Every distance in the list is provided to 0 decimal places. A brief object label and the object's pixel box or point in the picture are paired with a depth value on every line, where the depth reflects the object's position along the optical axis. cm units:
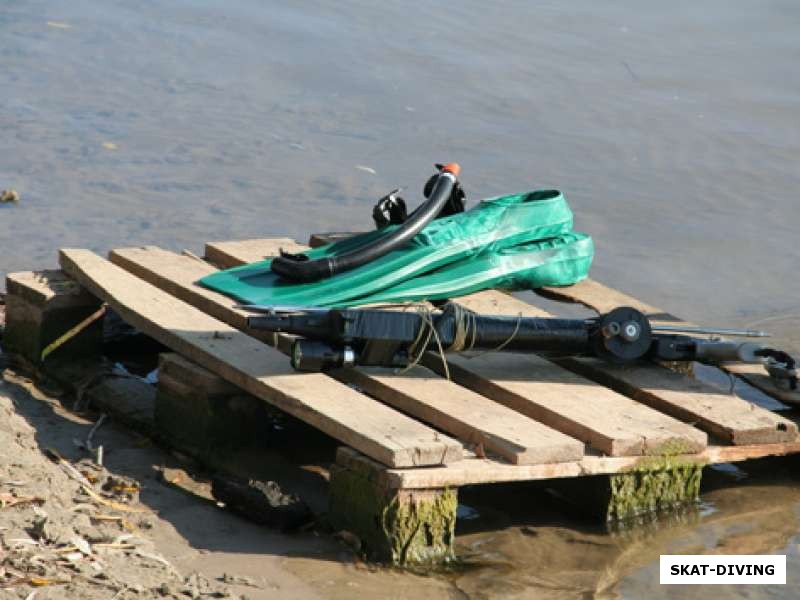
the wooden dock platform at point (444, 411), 1005
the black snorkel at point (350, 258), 1309
